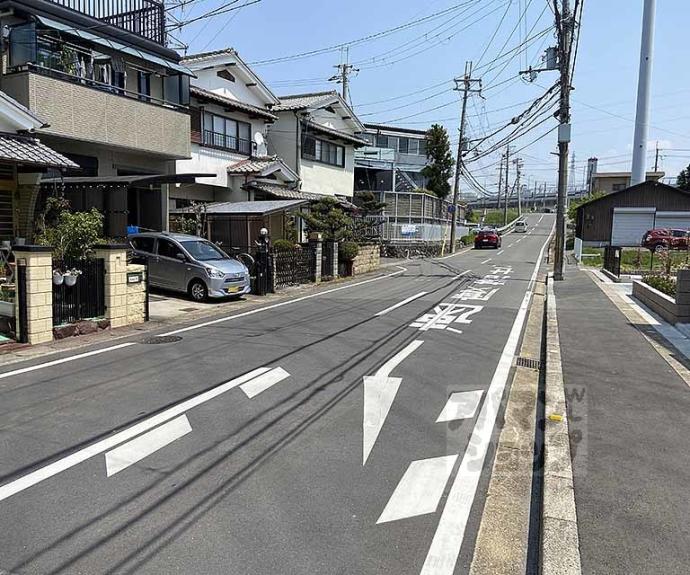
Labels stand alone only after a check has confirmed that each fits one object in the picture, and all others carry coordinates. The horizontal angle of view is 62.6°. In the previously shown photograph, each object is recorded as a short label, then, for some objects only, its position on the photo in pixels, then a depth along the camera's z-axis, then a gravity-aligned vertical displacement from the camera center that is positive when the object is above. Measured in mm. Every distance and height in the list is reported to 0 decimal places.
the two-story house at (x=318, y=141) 29625 +5027
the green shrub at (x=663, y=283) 13169 -1085
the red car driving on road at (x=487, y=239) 46312 -342
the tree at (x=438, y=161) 46969 +6123
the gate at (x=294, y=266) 18672 -1233
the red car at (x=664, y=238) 33062 +101
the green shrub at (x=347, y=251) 23156 -803
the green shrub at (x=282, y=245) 20469 -565
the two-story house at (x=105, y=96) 14203 +3507
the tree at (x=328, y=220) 22375 +425
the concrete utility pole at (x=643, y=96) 42469 +11049
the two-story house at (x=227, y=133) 22875 +4103
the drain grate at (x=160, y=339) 9889 -1995
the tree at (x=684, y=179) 62456 +6812
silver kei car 14984 -1036
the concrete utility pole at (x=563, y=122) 20844 +4496
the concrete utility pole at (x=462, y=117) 40656 +8366
